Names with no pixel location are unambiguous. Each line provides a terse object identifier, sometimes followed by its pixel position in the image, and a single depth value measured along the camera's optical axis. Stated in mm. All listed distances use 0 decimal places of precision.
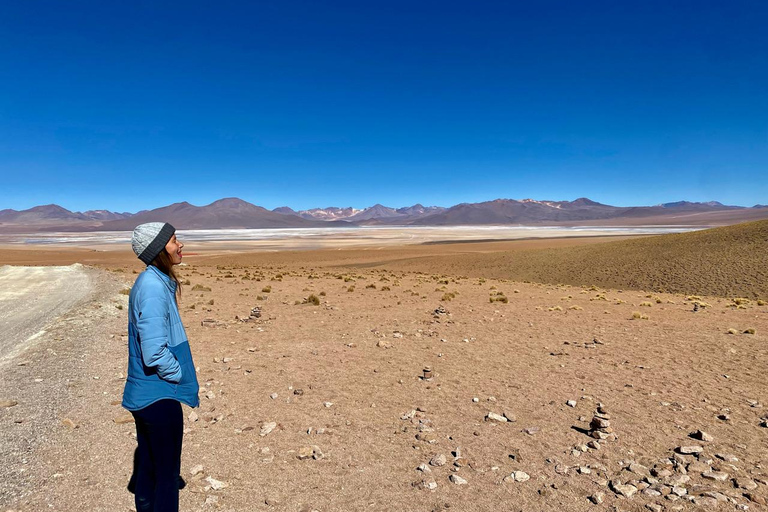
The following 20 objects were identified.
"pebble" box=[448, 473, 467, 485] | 4648
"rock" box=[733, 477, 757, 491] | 4449
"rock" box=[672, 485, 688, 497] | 4345
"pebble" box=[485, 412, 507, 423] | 6273
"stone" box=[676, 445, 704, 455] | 5183
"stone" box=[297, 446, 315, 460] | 5227
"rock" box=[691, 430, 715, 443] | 5499
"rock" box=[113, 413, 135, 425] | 5875
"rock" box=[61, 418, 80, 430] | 5668
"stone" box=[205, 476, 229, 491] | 4469
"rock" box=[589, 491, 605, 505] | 4293
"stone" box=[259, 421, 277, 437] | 5809
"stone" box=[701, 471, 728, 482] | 4610
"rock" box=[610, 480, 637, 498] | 4402
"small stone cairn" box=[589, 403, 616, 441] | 5672
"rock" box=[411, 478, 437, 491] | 4582
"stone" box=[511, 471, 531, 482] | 4725
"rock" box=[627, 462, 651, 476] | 4789
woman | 2932
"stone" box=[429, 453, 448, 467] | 5051
